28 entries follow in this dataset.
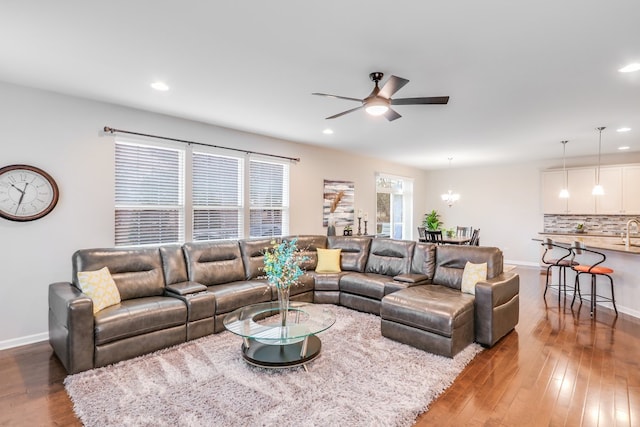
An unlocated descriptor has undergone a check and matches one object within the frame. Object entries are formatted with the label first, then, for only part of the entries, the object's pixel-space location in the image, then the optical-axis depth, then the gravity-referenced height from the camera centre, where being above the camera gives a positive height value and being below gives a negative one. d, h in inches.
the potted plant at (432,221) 350.5 -6.4
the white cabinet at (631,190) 266.2 +21.4
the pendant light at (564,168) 257.4 +43.5
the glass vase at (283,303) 119.6 -32.5
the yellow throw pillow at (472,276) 147.1 -27.7
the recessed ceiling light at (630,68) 113.0 +52.2
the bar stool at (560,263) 190.6 -28.4
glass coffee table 111.0 -41.6
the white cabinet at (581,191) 285.1 +22.1
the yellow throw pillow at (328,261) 202.5 -28.8
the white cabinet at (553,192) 301.1 +22.2
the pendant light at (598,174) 197.6 +35.8
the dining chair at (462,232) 322.7 -16.5
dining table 269.9 -20.5
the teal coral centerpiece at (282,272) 119.2 -21.2
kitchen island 174.6 -31.4
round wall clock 133.0 +9.1
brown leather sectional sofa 117.3 -35.8
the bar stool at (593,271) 172.3 -29.3
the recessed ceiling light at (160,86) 134.6 +54.2
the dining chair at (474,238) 276.9 -19.4
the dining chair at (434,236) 278.6 -17.8
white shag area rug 89.0 -54.5
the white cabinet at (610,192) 273.4 +20.1
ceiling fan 106.9 +41.1
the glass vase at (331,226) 261.6 -8.9
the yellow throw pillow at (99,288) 123.6 -28.4
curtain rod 156.8 +41.5
